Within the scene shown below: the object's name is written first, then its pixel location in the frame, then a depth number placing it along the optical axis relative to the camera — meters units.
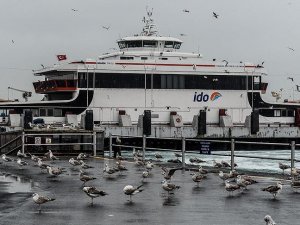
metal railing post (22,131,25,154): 35.12
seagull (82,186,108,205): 16.31
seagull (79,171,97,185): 20.30
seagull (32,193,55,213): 15.27
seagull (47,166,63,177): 22.85
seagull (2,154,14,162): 29.95
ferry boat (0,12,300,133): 69.25
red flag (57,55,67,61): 74.44
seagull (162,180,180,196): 17.95
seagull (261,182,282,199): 17.27
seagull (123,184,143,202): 16.84
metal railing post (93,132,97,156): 35.35
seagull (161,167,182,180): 20.50
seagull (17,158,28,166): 27.51
